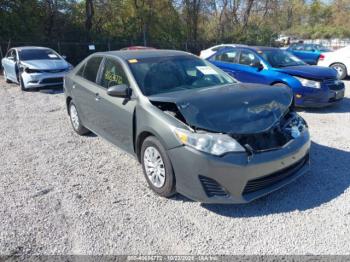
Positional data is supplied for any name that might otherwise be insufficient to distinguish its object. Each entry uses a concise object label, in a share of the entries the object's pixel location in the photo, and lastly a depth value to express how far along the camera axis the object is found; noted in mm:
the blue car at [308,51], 16719
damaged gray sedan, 3047
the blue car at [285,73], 6965
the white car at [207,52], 15080
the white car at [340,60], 11515
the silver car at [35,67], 10328
